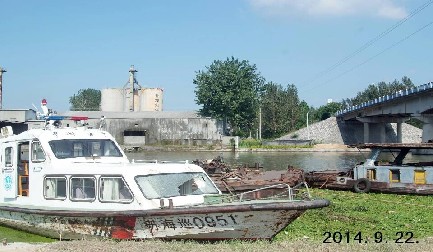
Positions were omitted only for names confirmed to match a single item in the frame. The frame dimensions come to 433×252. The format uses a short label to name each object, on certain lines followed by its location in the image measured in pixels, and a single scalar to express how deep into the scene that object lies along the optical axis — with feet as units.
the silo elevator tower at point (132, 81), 279.45
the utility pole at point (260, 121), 262.47
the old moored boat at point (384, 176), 65.05
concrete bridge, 174.91
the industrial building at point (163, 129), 233.35
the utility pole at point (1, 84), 239.30
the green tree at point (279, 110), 279.90
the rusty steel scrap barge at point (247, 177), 61.72
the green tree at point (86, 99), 532.81
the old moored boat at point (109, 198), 35.19
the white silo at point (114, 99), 300.01
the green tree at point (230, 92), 237.86
